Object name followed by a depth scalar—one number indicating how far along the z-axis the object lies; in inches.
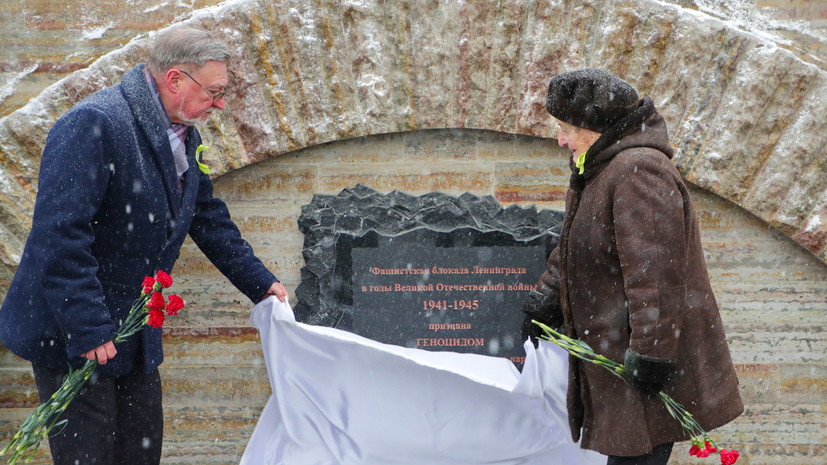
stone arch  137.4
